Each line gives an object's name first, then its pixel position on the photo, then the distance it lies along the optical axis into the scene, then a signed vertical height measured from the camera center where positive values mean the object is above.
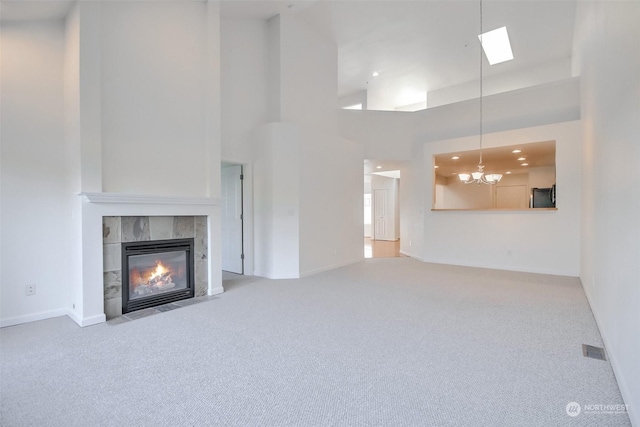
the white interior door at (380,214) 12.36 -0.19
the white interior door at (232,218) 5.73 -0.15
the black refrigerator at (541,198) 7.40 +0.26
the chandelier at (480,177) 5.75 +0.60
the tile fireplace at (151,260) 3.48 -0.63
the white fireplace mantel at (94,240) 3.21 -0.30
